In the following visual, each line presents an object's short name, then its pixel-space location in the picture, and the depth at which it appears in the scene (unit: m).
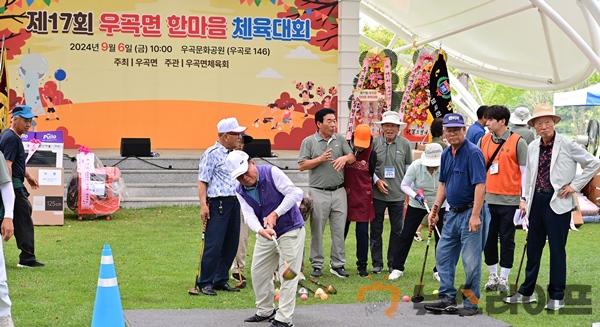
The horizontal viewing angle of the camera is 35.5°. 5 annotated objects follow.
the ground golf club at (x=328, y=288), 9.41
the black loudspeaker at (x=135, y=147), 18.08
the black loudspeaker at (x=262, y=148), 18.07
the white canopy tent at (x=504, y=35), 24.98
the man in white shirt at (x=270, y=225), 7.49
